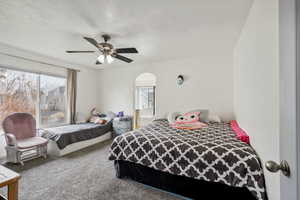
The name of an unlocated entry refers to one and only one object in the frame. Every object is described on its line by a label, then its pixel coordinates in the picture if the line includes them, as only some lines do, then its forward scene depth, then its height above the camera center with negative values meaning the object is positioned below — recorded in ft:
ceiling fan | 7.75 +2.94
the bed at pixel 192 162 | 4.52 -2.38
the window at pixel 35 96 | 9.96 +0.37
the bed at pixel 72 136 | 10.07 -2.94
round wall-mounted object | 12.76 +2.06
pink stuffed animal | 8.74 -1.43
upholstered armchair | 8.49 -2.66
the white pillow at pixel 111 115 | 15.71 -1.68
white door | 1.68 +0.10
